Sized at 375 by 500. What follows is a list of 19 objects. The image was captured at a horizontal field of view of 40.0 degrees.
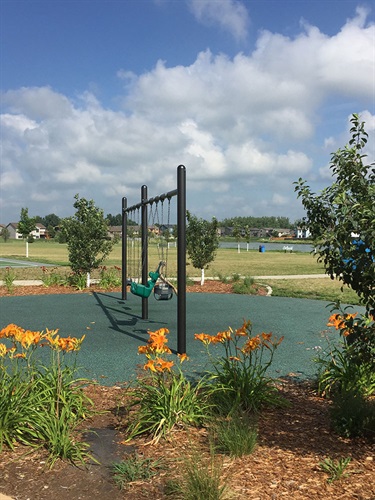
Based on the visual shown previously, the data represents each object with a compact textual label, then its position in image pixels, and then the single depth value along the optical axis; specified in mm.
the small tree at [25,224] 47906
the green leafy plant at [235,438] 3557
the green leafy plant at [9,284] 14781
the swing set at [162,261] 6566
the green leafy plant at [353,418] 3885
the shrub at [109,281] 16281
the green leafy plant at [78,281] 15969
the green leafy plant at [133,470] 3289
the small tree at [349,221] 2937
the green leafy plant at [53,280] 16250
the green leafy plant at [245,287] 15203
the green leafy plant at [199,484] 2865
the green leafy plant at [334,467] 3199
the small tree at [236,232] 75750
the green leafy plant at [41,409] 3693
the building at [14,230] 155525
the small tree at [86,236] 15938
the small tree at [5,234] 93938
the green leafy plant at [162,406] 3967
